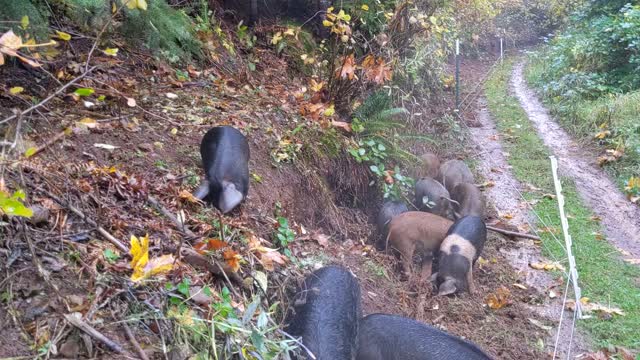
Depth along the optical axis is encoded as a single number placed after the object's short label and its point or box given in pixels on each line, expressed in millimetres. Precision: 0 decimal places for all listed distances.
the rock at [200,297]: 3018
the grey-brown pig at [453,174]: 7967
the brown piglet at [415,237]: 6027
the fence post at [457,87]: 11290
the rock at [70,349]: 2465
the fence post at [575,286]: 5207
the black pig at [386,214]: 6363
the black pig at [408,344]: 3773
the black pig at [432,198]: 7148
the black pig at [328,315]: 3506
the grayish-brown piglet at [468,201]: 7137
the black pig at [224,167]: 4500
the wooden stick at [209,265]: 3396
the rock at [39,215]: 2947
